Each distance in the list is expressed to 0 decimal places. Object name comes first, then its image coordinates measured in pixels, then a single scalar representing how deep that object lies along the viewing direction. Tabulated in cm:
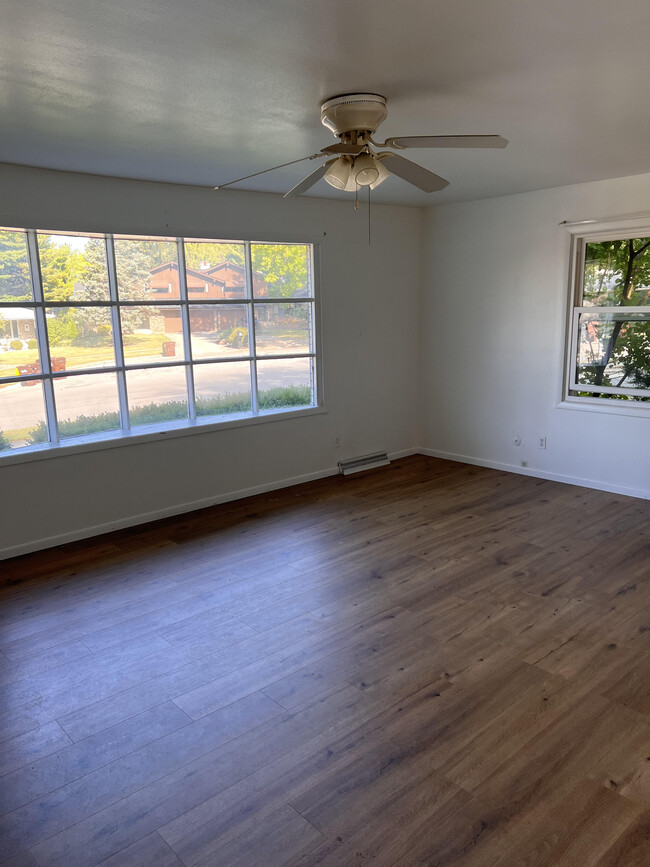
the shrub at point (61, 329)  405
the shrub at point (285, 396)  528
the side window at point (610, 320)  470
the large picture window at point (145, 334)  396
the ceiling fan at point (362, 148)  254
